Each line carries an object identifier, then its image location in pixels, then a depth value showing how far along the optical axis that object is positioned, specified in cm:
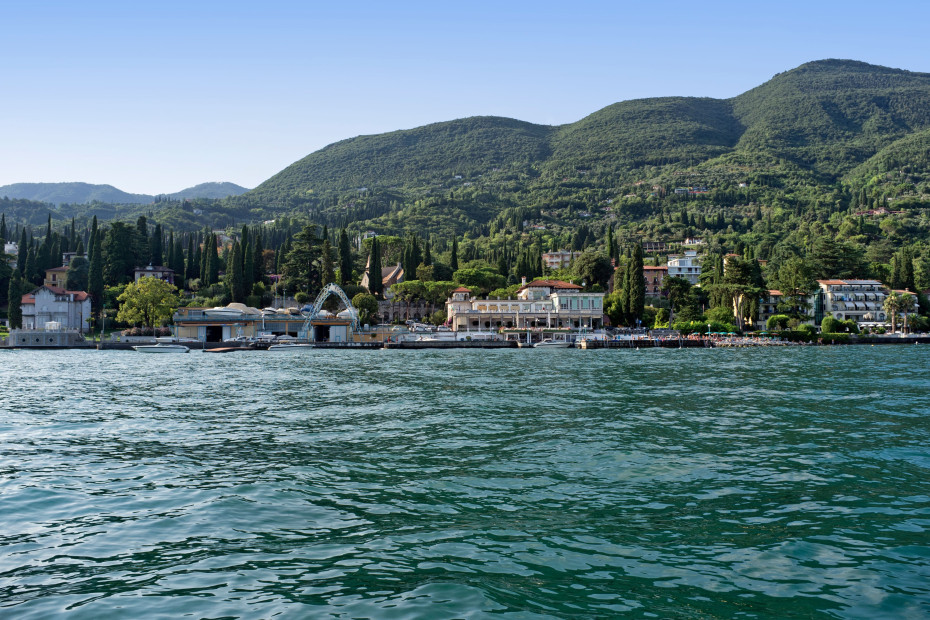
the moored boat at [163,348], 6850
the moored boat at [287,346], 7194
